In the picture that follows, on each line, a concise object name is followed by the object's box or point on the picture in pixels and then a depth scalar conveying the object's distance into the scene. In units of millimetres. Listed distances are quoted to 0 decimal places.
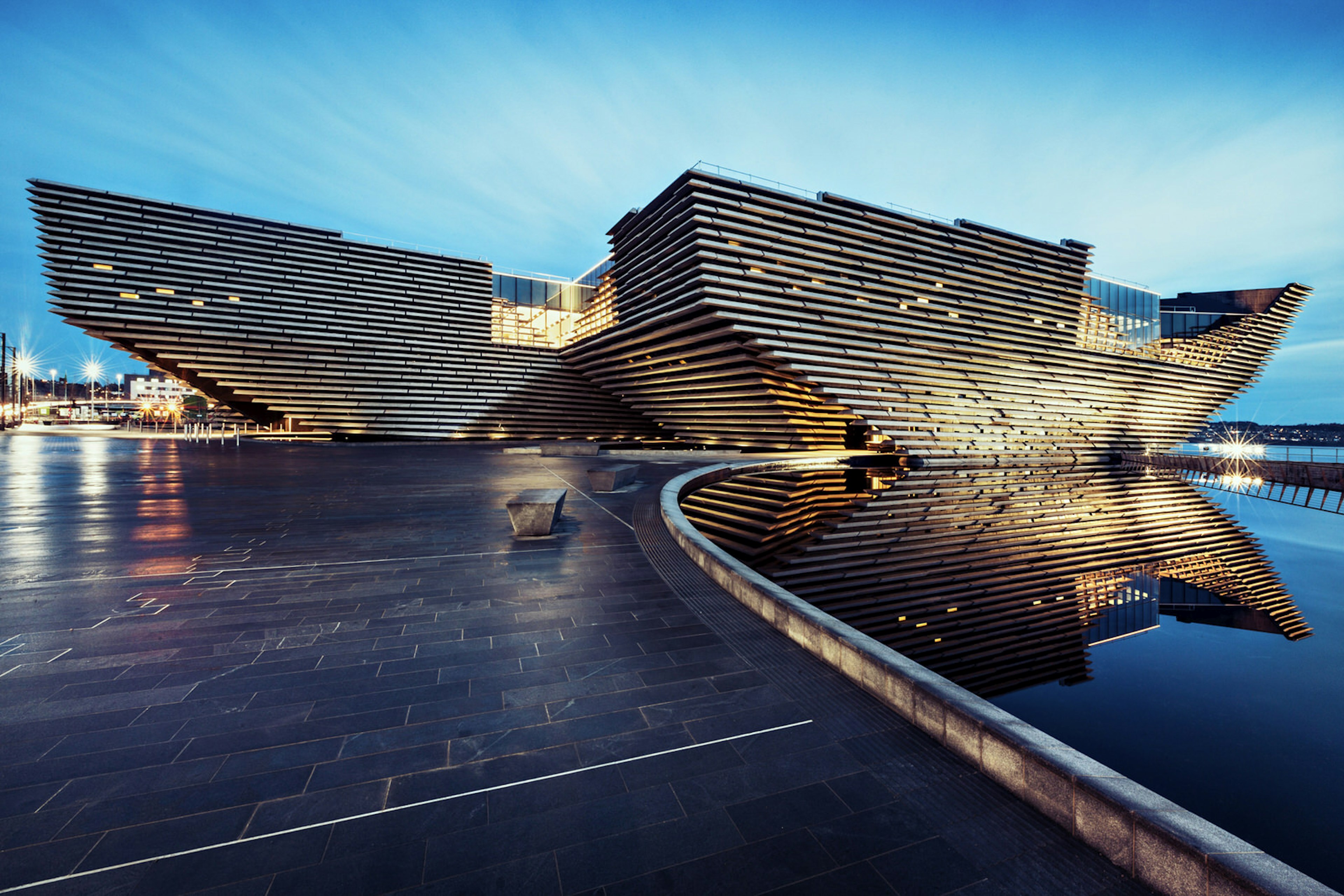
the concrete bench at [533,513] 7812
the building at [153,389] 121250
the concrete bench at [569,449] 29391
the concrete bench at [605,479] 13242
